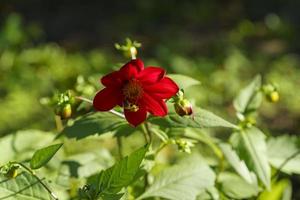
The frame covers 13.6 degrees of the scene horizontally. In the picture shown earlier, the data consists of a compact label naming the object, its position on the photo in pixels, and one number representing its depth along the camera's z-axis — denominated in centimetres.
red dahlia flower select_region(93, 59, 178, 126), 128
